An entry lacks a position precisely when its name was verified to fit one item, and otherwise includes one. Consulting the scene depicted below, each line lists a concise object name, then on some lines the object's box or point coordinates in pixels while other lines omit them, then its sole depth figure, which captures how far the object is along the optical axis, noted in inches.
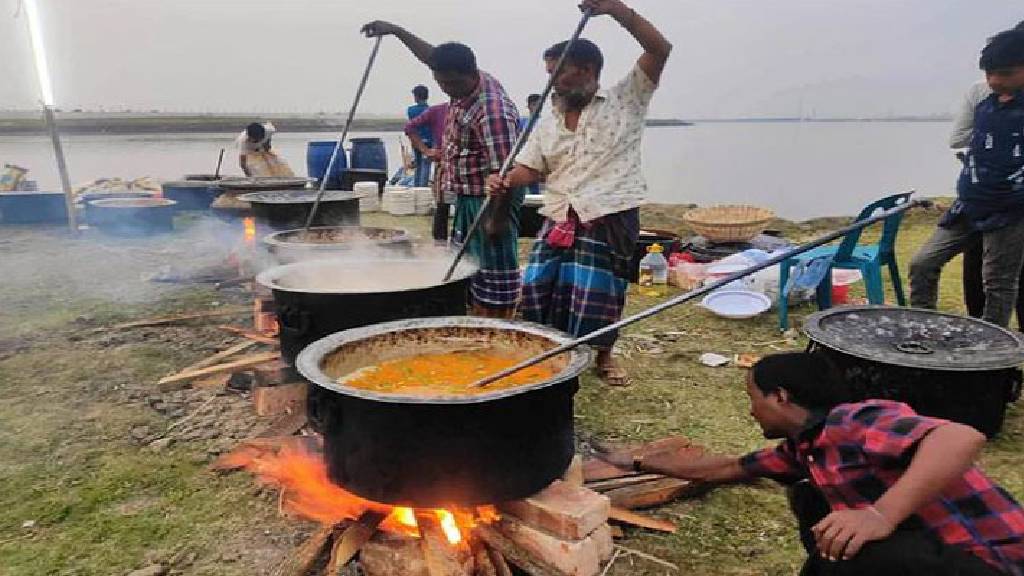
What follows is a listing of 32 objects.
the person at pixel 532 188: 459.8
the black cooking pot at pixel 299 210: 253.9
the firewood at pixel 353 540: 105.0
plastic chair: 229.5
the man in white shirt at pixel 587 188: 171.6
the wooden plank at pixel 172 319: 241.5
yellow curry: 115.0
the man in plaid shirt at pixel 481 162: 199.0
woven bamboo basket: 331.9
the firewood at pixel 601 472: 128.5
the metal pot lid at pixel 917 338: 142.3
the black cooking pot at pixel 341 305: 143.1
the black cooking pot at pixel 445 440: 97.3
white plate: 247.3
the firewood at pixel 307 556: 105.1
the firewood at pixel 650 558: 110.5
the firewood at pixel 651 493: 125.3
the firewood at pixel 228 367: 187.5
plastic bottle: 305.3
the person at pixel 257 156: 459.3
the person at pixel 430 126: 407.2
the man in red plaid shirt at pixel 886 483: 71.6
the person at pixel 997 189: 166.1
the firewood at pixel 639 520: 119.3
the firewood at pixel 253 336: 220.4
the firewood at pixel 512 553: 104.8
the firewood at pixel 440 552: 99.6
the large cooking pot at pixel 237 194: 323.9
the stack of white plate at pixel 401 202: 517.0
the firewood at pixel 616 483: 127.1
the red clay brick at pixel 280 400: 167.3
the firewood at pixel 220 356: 198.8
